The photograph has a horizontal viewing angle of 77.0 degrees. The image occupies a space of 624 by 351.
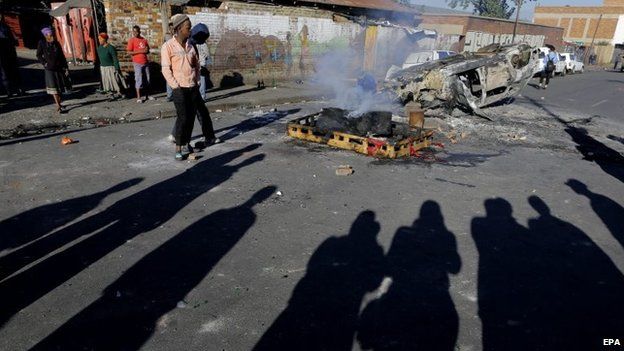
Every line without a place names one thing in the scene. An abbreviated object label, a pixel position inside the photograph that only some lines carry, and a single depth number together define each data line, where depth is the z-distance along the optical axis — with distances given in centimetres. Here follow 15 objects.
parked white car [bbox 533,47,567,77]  2638
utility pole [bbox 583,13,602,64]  4631
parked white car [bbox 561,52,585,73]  2764
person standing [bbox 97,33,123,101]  955
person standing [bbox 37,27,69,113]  827
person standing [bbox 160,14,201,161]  576
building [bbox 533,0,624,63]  4906
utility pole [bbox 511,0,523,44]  3097
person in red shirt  972
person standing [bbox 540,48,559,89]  1833
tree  5162
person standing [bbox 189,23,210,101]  1072
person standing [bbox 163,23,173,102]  1000
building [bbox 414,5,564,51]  2864
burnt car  1002
